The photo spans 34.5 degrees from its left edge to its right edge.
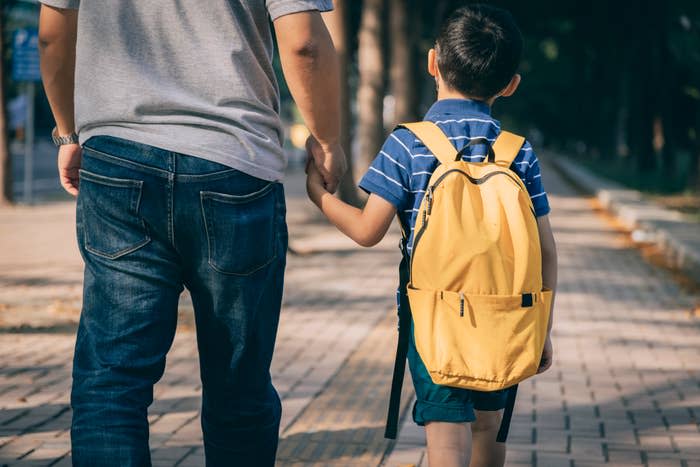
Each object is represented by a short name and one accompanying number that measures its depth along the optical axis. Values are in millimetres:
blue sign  17016
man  2695
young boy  3008
